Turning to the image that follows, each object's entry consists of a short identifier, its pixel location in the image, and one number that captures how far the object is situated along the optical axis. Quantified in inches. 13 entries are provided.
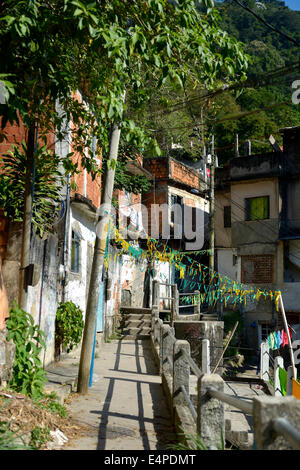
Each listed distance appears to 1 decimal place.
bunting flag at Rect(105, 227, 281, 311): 960.9
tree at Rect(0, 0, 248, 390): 243.3
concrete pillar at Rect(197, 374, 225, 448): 172.1
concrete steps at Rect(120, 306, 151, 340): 736.3
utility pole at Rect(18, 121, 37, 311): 278.1
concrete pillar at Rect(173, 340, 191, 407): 260.7
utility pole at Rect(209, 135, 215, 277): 964.6
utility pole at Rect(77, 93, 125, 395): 319.3
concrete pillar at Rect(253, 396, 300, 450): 110.7
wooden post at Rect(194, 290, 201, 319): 903.7
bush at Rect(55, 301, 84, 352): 408.5
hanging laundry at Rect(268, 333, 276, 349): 721.0
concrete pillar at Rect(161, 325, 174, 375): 340.5
